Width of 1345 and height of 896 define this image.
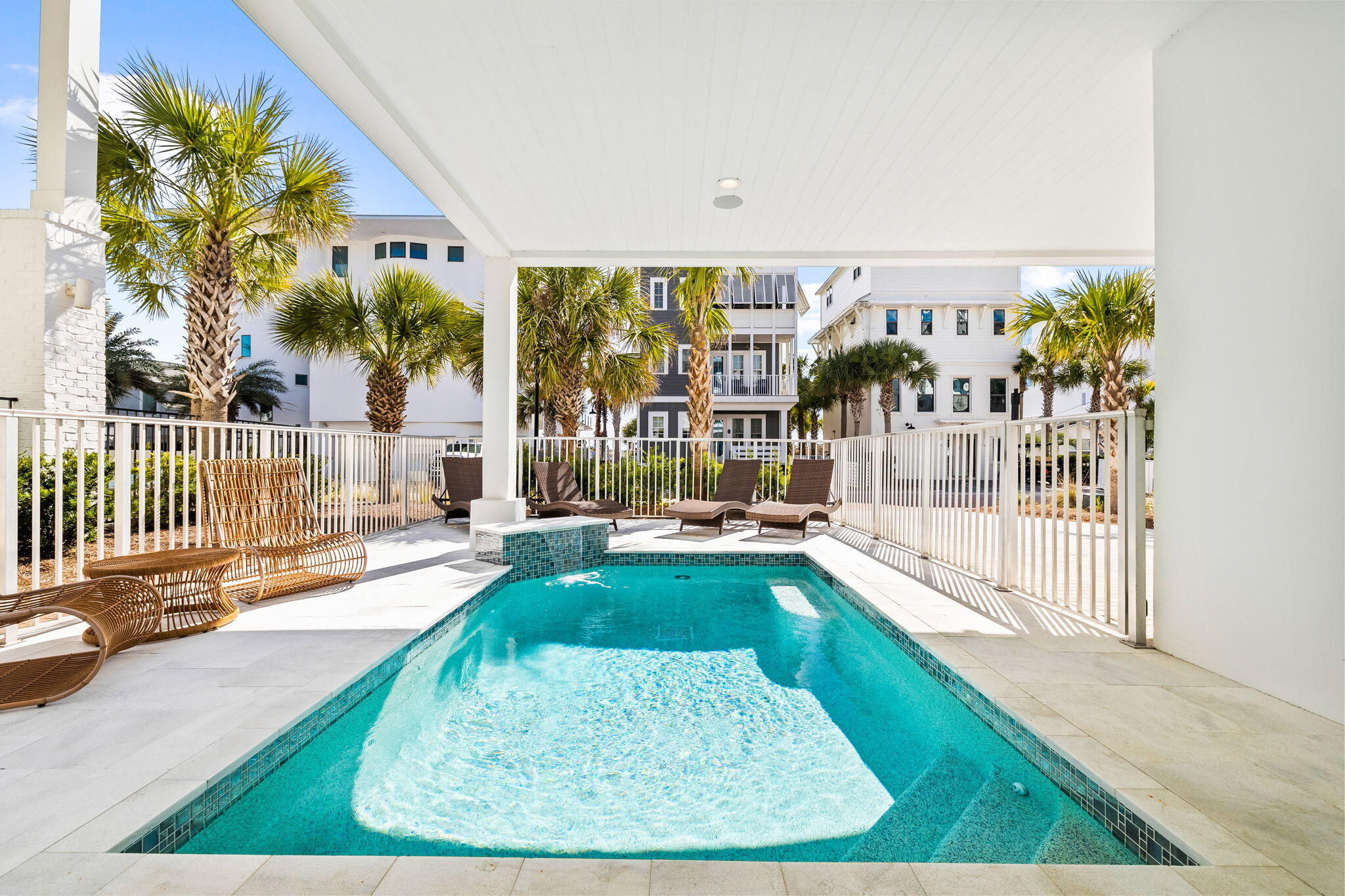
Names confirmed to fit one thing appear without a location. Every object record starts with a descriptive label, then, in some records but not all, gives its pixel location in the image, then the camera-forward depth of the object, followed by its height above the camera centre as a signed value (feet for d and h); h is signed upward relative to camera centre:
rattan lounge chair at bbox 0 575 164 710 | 7.83 -2.52
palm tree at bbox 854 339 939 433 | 71.56 +10.01
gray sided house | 66.44 +10.18
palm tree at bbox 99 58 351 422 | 22.13 +9.95
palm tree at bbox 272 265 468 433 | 32.89 +6.89
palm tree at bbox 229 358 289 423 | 74.28 +7.83
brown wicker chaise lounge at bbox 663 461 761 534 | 24.29 -1.96
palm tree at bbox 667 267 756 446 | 32.73 +7.31
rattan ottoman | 10.48 -2.37
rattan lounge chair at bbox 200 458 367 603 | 13.39 -1.81
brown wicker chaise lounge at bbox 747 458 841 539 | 22.97 -2.09
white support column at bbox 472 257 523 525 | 21.25 +2.06
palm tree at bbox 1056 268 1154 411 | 30.40 +6.72
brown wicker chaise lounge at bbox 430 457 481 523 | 27.58 -1.21
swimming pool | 6.29 -3.99
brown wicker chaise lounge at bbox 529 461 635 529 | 25.49 -2.02
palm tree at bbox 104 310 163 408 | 71.20 +10.69
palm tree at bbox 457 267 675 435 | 35.27 +7.21
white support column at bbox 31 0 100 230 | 21.93 +12.43
